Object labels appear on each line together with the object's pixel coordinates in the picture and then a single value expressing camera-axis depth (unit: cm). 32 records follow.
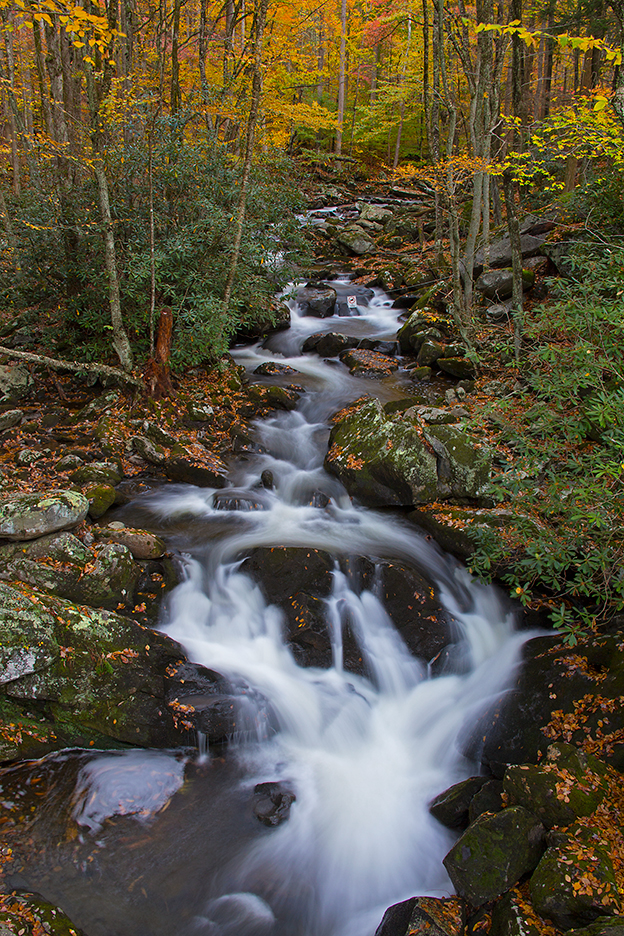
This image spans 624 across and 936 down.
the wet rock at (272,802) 470
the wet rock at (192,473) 860
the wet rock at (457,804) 455
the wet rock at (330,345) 1343
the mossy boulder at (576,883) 311
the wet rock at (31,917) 332
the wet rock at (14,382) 938
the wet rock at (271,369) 1223
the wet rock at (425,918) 353
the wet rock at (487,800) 411
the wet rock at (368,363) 1238
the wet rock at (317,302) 1555
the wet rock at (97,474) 777
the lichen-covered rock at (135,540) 658
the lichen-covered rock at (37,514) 602
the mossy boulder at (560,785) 364
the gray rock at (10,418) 870
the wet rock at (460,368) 1140
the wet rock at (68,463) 789
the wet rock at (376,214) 2262
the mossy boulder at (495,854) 352
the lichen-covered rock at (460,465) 741
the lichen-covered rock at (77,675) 462
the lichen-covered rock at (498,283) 1166
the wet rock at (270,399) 1072
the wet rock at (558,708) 435
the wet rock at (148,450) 877
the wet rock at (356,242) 2006
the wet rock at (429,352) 1196
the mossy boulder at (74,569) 563
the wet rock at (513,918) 319
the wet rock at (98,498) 725
